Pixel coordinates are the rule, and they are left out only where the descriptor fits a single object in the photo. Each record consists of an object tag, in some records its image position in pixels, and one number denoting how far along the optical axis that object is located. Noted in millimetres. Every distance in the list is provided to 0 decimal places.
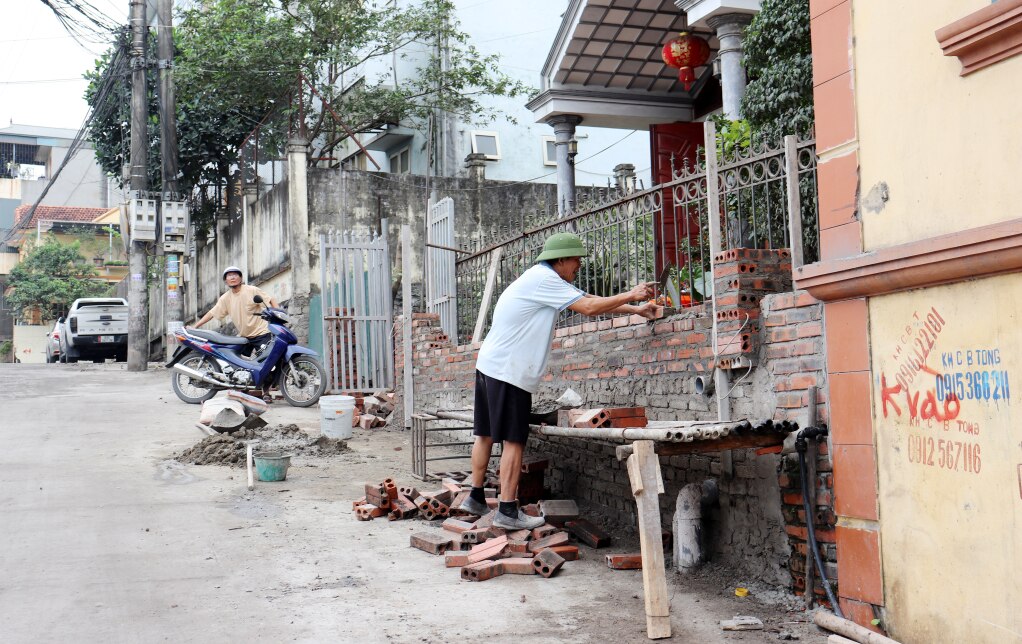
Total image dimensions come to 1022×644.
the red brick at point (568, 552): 5176
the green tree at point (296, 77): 17609
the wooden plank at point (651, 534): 3861
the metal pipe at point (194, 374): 11250
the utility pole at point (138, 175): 17547
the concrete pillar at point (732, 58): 8672
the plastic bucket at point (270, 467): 7379
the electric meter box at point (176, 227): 17984
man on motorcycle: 11485
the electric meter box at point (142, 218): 17734
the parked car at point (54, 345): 23062
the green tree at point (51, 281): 32969
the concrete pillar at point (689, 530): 4891
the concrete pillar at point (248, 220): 17922
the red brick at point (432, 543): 5348
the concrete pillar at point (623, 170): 15923
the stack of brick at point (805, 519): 4171
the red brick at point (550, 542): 5227
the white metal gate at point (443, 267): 10047
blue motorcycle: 11312
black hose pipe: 4113
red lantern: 10070
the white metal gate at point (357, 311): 12188
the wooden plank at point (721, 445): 4090
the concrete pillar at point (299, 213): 14750
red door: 11852
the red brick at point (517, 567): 4926
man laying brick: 5402
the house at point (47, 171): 42844
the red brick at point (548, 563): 4879
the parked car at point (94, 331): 21172
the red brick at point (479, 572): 4797
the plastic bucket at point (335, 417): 9477
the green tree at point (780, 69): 7367
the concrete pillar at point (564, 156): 11617
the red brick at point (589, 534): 5508
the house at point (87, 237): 36531
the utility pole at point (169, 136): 17703
